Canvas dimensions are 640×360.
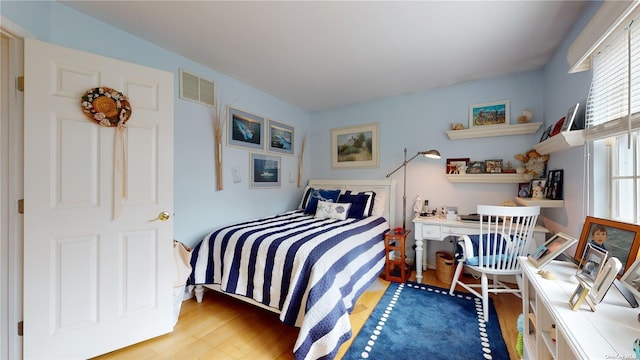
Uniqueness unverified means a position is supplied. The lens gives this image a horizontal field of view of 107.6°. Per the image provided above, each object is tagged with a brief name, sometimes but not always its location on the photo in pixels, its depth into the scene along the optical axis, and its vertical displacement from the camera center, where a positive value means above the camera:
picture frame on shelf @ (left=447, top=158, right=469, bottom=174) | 2.95 +0.18
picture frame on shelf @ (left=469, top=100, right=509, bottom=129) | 2.76 +0.80
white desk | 2.48 -0.55
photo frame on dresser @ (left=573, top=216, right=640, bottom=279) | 0.97 -0.26
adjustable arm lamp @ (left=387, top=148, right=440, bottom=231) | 3.27 -0.20
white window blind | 1.13 +0.51
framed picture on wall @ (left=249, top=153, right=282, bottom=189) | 3.10 +0.10
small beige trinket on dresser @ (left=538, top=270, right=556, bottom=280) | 1.13 -0.46
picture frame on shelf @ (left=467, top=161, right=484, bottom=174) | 2.85 +0.15
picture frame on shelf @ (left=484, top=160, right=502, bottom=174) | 2.76 +0.16
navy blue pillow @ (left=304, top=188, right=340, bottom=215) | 3.21 -0.26
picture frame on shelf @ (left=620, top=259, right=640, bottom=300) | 0.86 -0.37
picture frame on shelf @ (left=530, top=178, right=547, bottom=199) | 2.26 -0.08
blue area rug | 1.61 -1.19
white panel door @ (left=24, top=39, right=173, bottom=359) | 1.44 -0.24
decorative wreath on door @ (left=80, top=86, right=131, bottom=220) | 1.56 +0.42
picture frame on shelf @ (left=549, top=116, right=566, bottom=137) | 1.92 +0.45
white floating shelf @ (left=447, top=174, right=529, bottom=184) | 2.61 +0.02
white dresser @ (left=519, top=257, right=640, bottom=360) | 0.69 -0.48
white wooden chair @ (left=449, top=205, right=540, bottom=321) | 1.93 -0.60
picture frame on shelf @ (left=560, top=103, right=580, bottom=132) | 1.62 +0.44
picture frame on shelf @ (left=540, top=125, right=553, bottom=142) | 2.19 +0.45
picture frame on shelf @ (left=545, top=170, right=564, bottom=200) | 1.99 -0.04
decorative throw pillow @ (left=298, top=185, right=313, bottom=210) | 3.65 -0.32
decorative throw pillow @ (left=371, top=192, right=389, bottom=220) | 3.17 -0.37
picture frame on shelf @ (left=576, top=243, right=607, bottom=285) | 0.99 -0.37
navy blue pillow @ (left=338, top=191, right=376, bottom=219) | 2.97 -0.31
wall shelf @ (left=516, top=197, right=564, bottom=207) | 1.95 -0.20
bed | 1.53 -0.73
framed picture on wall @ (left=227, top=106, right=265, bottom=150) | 2.81 +0.62
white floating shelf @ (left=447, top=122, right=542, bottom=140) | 2.53 +0.57
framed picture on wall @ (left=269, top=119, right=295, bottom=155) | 3.42 +0.62
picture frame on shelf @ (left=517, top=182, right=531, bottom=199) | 2.50 -0.11
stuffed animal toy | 2.39 +0.17
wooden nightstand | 2.72 -0.96
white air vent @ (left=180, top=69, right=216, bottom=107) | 2.36 +0.94
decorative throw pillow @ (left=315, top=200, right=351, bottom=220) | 2.87 -0.40
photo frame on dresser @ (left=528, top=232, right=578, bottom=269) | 1.22 -0.38
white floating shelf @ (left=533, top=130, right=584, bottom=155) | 1.56 +0.29
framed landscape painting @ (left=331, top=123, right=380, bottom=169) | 3.56 +0.51
